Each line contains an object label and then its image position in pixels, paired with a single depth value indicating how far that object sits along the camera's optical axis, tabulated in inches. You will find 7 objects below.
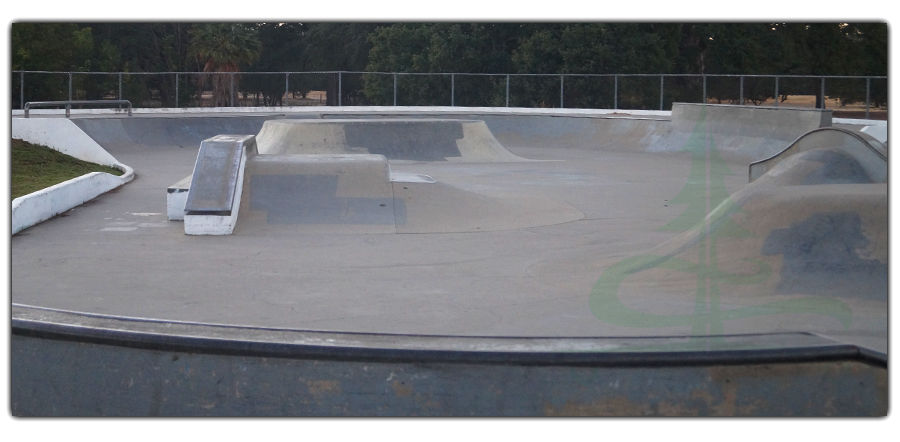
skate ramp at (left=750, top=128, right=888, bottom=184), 348.5
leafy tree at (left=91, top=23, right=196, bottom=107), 1989.4
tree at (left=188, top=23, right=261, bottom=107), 1836.9
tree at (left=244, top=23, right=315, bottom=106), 2242.9
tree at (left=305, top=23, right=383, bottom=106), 2108.8
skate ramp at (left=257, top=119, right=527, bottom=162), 712.4
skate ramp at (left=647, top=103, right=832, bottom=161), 722.8
